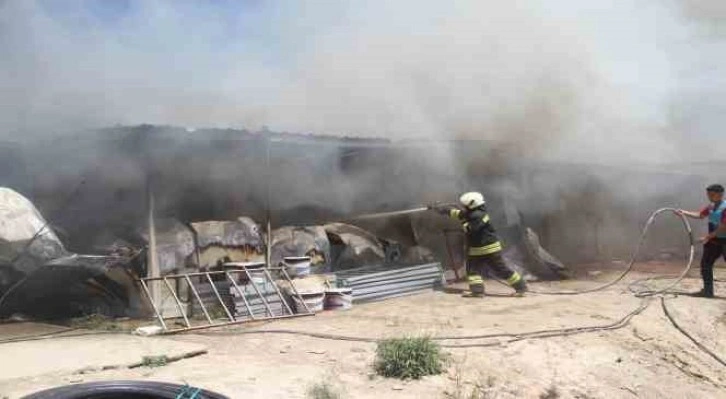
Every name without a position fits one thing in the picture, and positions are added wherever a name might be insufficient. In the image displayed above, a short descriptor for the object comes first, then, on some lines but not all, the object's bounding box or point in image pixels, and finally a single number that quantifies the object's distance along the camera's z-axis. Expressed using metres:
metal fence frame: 7.89
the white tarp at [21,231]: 7.41
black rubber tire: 4.16
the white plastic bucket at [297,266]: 9.12
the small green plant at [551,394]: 5.78
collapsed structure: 8.13
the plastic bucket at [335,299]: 9.09
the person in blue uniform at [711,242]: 9.41
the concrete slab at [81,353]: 5.35
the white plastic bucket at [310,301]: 8.73
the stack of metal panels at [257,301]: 8.54
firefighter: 9.73
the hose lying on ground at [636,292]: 9.82
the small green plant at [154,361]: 5.60
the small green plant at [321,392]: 4.87
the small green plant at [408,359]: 5.55
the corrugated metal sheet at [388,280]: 9.75
